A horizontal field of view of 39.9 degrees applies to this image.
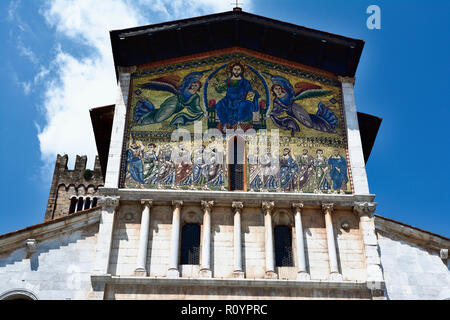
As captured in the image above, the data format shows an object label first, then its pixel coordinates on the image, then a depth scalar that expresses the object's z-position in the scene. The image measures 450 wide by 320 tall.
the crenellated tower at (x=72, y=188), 42.28
